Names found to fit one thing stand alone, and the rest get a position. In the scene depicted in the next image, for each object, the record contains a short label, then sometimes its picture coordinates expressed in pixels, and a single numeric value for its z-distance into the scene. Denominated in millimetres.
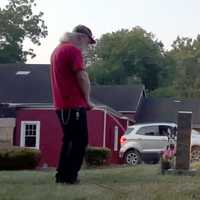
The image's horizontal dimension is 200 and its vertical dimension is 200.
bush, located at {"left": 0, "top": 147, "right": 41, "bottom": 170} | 17984
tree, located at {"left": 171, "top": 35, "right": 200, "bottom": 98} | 75875
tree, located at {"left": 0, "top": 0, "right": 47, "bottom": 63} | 63312
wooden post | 10144
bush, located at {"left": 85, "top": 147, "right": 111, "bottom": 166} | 21109
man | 8195
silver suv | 25828
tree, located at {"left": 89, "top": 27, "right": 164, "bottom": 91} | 73375
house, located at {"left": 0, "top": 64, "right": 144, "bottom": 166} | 33812
